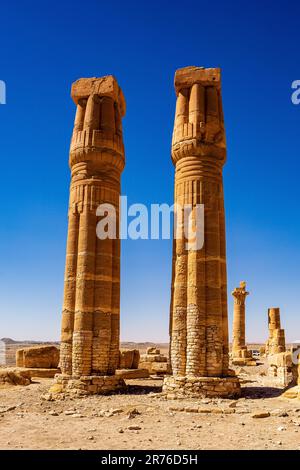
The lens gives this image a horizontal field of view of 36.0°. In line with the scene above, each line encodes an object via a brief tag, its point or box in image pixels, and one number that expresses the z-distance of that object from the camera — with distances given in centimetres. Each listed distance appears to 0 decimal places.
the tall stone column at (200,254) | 1662
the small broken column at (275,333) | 3606
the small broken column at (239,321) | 4034
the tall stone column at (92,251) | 1827
